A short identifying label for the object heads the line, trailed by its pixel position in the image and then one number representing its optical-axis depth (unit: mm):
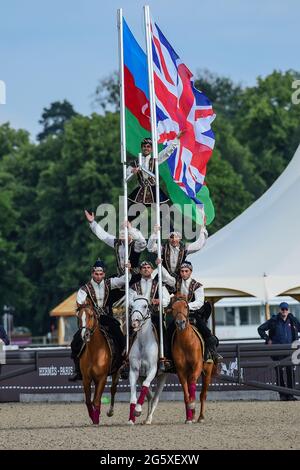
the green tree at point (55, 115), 127919
